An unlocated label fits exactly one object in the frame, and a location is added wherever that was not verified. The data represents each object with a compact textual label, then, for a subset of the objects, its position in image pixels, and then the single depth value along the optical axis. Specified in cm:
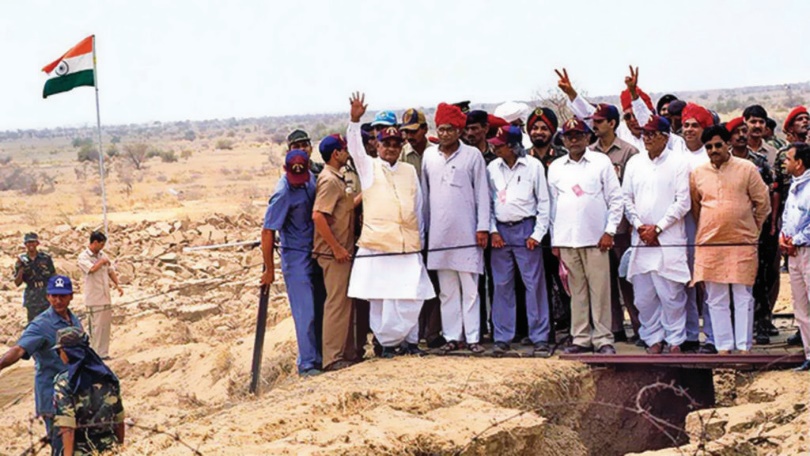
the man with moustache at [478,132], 968
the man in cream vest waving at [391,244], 909
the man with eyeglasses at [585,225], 891
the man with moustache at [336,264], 926
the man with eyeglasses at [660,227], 880
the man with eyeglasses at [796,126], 998
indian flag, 1880
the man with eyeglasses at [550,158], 938
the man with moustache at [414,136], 962
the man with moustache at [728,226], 853
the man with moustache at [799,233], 824
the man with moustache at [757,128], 961
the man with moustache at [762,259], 919
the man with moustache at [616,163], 932
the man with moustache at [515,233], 916
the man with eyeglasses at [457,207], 917
